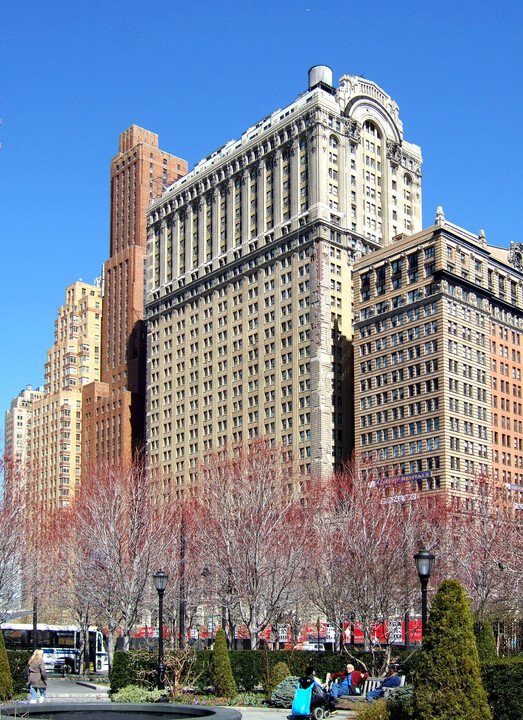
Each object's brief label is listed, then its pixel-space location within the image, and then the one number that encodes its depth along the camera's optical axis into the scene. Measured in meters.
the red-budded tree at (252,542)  51.72
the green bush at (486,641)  34.78
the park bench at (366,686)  34.03
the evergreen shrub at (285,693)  34.81
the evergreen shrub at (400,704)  21.59
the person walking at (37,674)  33.00
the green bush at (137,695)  34.38
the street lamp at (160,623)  34.97
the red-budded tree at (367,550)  49.94
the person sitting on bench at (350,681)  35.66
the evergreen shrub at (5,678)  29.88
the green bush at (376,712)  24.12
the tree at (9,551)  58.47
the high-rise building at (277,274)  117.62
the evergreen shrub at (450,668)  20.22
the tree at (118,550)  54.31
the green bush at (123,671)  37.91
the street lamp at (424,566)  28.34
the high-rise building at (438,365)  101.69
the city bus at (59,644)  68.25
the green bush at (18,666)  40.78
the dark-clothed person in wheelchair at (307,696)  28.81
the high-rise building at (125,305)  156.38
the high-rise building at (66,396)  176.00
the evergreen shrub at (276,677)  36.66
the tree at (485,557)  57.34
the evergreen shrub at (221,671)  37.00
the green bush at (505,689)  21.84
